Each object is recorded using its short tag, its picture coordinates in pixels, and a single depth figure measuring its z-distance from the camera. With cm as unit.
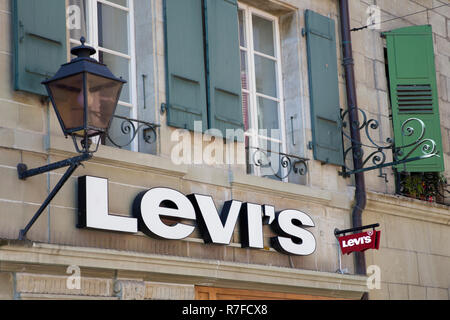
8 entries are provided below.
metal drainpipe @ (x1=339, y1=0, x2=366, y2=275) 1973
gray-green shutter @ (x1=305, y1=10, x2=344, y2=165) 1970
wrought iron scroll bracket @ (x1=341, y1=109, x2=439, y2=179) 1962
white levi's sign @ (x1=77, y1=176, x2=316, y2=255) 1486
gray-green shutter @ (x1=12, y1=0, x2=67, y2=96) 1447
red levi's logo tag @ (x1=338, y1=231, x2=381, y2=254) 1831
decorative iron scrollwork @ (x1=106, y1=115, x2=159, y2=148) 1620
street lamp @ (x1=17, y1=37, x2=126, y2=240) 1295
